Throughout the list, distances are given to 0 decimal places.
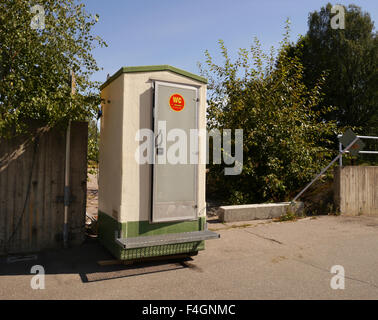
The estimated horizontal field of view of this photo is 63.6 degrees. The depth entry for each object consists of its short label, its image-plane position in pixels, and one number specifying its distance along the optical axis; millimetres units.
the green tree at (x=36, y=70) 4906
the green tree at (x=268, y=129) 9312
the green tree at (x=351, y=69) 22516
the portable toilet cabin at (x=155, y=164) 4531
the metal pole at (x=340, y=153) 8609
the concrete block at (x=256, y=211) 7923
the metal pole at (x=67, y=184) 5445
